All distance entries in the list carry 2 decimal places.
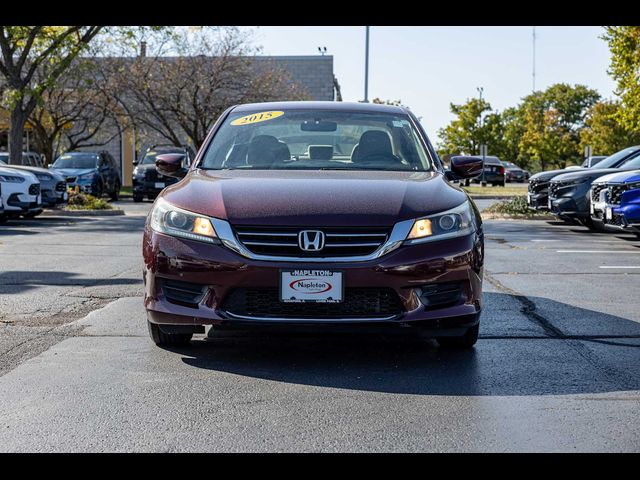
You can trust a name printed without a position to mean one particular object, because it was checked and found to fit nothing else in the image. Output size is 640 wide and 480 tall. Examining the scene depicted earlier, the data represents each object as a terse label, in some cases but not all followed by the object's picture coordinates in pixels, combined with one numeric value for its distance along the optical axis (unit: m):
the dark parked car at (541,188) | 19.28
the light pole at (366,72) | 37.69
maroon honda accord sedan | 5.42
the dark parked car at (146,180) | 31.84
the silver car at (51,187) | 21.33
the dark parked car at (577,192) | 17.30
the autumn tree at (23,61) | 25.41
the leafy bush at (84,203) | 24.58
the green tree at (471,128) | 83.25
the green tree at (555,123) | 94.50
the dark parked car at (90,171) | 29.47
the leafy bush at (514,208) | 22.69
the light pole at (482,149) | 42.38
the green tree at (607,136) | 80.69
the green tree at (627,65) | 25.36
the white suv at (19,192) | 18.88
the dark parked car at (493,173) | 54.66
